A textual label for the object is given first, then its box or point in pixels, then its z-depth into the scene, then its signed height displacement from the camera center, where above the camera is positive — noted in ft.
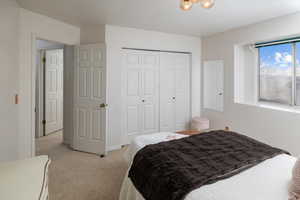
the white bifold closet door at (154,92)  13.00 +0.59
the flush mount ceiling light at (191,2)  6.06 +3.12
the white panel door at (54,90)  15.31 +0.82
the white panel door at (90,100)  11.27 +0.01
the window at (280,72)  10.26 +1.65
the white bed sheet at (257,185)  3.77 -1.82
